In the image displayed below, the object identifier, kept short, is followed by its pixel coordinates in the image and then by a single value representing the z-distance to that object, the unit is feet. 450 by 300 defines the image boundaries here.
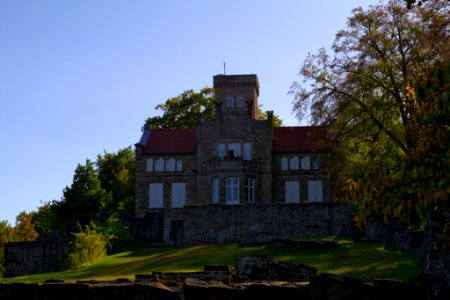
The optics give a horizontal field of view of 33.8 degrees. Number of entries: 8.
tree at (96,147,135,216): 222.93
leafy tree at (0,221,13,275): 154.90
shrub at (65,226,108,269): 135.64
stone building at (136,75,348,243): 192.34
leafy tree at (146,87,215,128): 240.73
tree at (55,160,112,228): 197.98
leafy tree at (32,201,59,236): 193.98
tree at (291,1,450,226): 119.14
